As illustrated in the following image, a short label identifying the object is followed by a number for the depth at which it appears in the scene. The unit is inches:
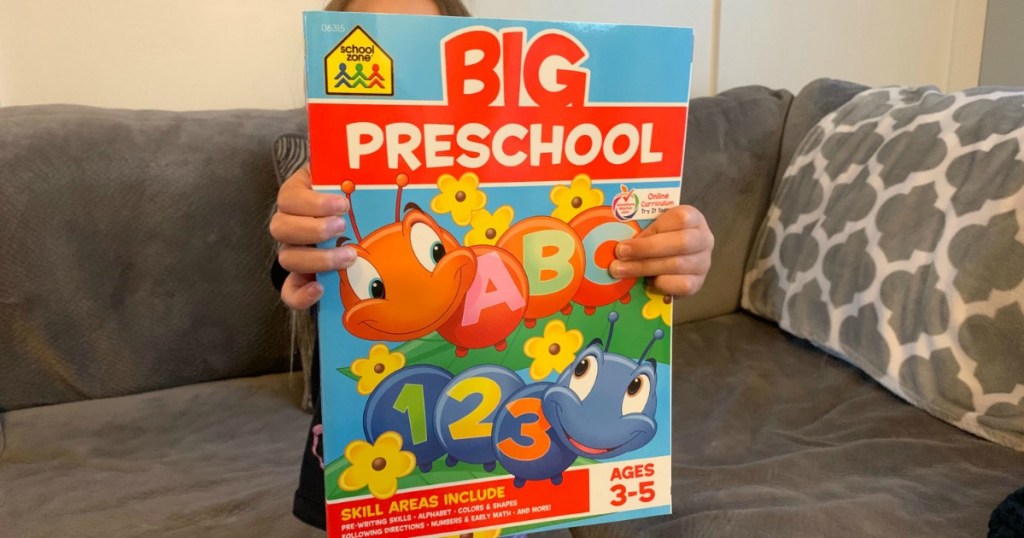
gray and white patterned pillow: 34.6
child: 20.2
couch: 30.6
